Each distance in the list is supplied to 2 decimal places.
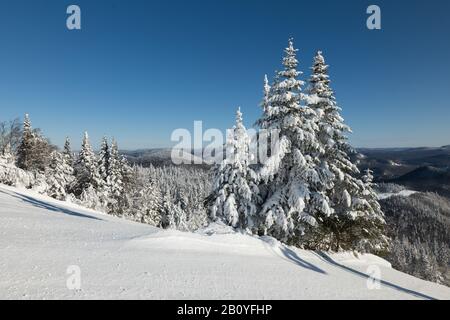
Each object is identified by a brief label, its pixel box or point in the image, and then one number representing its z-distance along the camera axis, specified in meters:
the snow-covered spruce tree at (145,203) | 45.34
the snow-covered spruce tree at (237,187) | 16.88
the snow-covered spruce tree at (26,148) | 38.91
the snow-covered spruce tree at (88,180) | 36.19
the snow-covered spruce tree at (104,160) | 41.15
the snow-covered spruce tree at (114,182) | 40.75
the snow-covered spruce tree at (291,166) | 15.32
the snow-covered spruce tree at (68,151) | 44.95
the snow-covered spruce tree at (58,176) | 34.91
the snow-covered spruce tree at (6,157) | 32.62
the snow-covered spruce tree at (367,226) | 16.86
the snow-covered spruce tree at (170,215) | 52.91
